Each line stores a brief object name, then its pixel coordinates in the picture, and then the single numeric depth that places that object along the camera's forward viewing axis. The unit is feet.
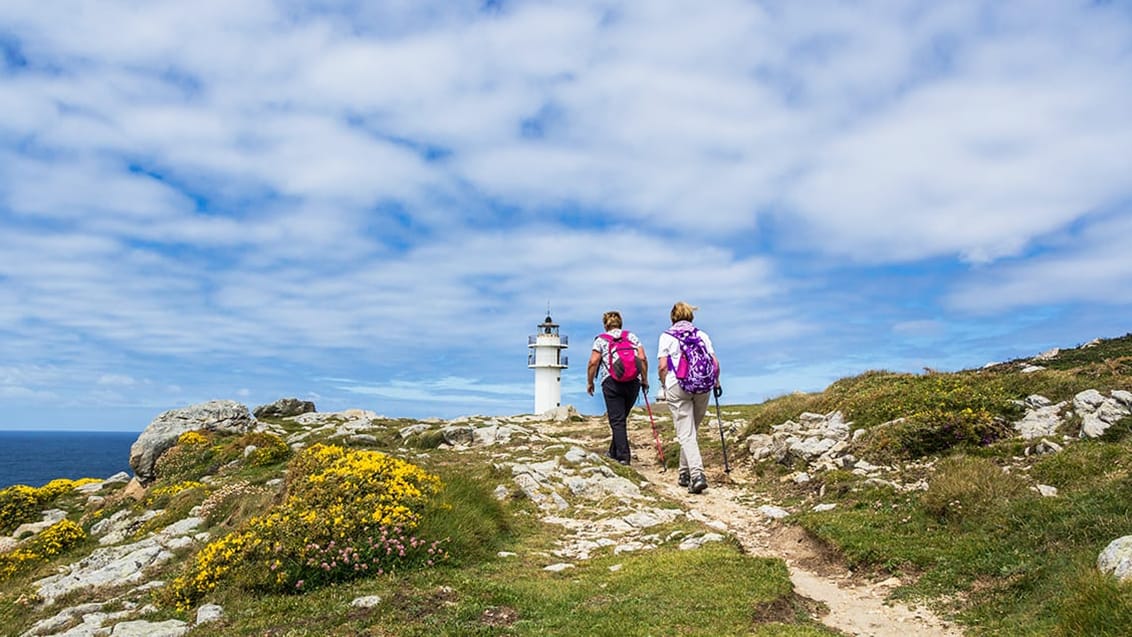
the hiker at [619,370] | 59.41
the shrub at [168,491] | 68.69
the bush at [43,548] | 55.31
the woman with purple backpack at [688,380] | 51.62
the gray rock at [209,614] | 28.99
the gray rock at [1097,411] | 40.68
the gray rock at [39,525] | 79.05
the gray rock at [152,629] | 27.75
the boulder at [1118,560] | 21.07
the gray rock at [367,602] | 27.66
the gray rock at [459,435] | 85.25
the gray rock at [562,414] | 117.41
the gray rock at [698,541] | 34.83
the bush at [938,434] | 45.39
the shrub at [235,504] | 47.03
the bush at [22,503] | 88.02
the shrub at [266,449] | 80.07
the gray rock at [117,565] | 39.99
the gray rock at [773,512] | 42.14
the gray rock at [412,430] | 95.61
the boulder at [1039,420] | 44.11
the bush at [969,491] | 32.81
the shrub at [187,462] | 83.66
